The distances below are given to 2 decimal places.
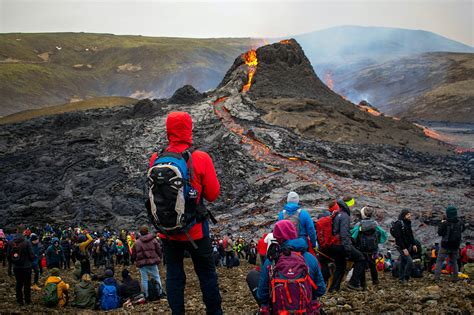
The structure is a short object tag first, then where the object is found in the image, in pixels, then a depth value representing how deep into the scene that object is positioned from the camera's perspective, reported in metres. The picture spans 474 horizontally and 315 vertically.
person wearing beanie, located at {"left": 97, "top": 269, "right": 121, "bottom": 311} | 10.41
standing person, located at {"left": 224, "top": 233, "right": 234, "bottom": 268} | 20.30
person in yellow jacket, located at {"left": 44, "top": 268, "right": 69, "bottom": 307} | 10.75
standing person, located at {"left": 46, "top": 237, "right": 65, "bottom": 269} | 17.66
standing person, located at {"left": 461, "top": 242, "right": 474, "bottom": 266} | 13.59
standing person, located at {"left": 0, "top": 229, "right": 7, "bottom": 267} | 19.70
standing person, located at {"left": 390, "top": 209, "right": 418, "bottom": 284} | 10.62
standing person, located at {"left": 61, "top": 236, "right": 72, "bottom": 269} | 20.19
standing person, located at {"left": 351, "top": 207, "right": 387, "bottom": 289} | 9.72
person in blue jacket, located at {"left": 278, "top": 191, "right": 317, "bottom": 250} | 7.64
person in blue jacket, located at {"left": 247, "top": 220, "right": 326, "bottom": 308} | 5.48
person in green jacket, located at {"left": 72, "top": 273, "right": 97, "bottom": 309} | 10.66
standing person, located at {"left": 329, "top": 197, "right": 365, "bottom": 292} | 9.09
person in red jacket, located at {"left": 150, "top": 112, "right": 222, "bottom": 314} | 5.69
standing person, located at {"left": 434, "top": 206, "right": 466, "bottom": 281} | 10.58
